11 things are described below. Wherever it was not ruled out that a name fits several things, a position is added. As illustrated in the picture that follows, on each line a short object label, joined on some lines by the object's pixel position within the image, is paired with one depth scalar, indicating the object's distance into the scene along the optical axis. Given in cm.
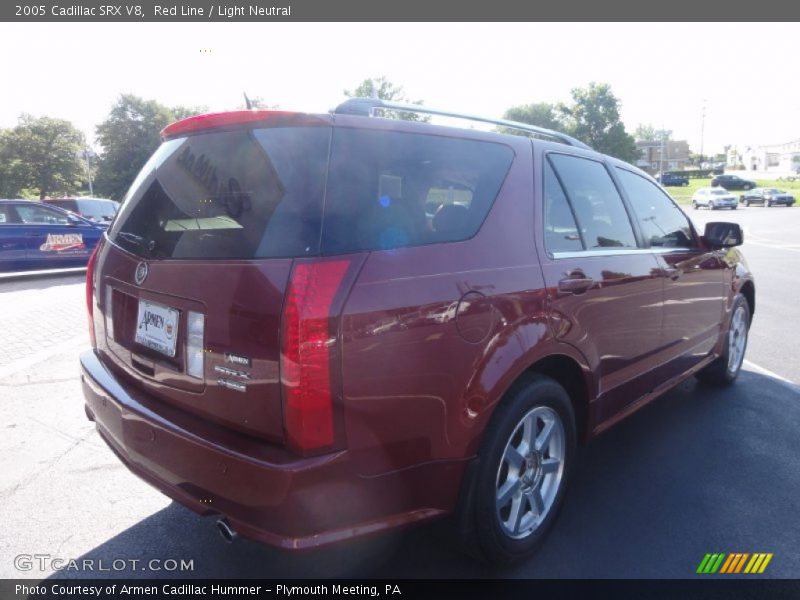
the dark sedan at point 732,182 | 6131
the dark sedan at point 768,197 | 4439
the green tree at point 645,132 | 14308
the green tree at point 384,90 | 4116
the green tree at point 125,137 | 4553
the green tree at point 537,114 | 7038
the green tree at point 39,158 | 4269
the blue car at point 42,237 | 1170
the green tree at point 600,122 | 6631
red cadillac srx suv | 191
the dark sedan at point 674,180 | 7614
